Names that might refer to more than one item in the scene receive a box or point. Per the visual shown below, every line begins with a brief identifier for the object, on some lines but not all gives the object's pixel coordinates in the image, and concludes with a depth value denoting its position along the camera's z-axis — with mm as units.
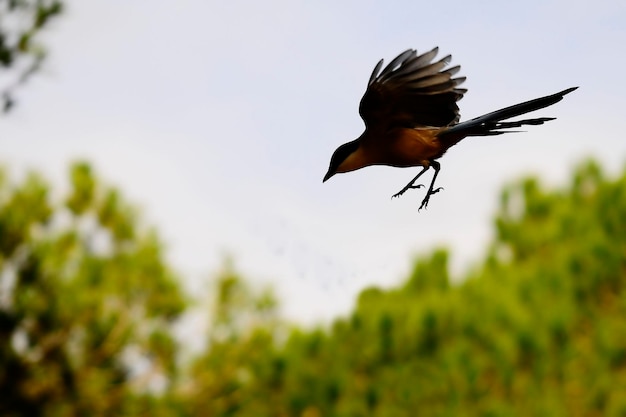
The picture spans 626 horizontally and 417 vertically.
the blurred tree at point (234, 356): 19766
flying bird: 4574
